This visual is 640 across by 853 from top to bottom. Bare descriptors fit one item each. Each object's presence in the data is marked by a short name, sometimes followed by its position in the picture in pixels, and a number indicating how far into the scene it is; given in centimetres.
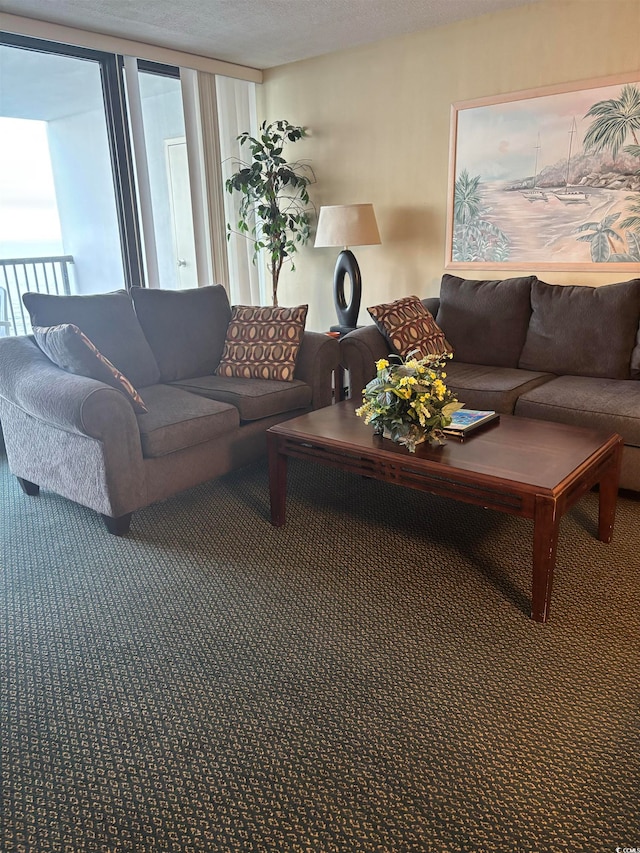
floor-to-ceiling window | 446
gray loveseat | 268
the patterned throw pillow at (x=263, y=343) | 362
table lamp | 426
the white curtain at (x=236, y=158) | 498
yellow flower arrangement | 237
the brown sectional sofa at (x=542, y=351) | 302
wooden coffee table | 203
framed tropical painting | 354
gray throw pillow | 281
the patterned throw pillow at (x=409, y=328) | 367
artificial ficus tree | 477
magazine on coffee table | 253
